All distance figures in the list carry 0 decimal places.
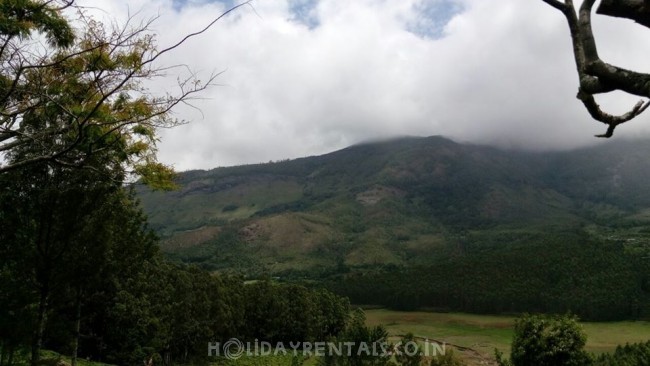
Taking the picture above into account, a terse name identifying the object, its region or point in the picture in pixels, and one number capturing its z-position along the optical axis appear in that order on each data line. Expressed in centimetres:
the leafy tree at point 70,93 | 841
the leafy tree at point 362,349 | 2719
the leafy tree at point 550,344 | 3014
